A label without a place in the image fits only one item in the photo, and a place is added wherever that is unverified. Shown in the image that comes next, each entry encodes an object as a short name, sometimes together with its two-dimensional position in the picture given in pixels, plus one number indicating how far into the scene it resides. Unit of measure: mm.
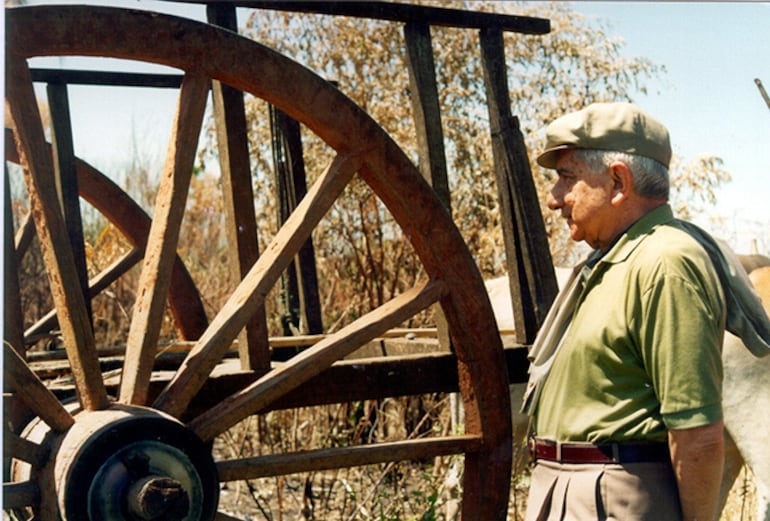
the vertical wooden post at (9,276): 3154
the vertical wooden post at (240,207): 3350
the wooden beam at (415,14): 3598
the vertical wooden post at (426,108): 3717
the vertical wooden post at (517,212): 3873
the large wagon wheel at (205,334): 2760
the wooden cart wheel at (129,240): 4824
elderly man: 2461
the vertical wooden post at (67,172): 4094
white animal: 4066
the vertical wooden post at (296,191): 4832
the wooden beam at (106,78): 4512
